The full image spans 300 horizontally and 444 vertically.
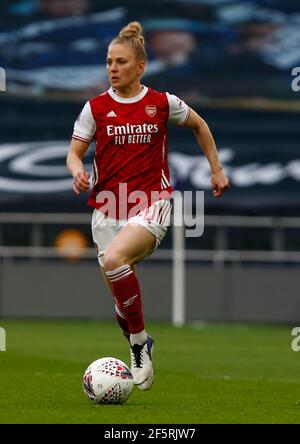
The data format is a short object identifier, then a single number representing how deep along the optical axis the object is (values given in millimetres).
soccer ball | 15477
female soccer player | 16531
